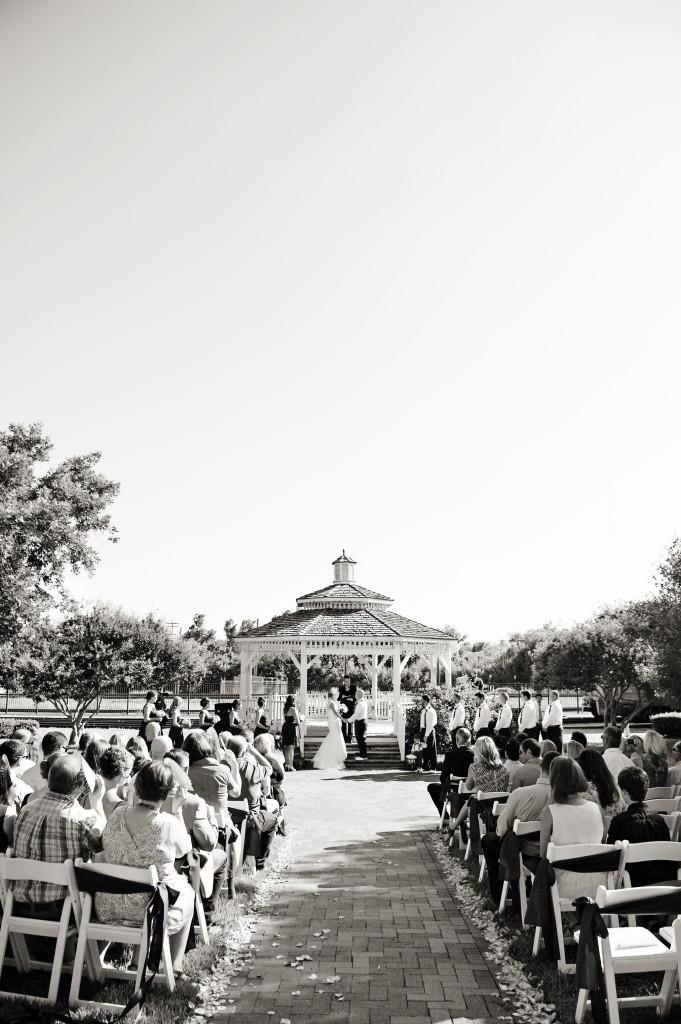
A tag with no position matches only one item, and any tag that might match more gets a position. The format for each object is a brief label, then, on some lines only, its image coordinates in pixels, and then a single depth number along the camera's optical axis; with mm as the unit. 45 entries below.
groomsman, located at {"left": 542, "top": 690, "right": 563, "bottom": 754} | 15727
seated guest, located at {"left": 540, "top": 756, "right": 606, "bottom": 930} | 5484
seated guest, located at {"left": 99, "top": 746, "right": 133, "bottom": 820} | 6711
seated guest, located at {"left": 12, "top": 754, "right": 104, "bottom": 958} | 5020
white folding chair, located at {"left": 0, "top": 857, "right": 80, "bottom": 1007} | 4688
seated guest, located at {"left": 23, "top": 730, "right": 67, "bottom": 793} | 7391
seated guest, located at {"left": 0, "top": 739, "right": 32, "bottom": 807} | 7457
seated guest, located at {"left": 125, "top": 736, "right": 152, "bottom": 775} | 8930
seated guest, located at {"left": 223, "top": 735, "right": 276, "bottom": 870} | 8523
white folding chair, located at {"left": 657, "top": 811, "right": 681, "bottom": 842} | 6235
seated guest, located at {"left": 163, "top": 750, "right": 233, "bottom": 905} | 6367
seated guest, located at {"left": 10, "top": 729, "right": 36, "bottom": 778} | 7786
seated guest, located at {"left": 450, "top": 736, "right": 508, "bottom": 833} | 8656
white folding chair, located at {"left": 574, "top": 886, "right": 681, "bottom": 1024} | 4137
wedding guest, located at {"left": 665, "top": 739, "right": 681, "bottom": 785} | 7668
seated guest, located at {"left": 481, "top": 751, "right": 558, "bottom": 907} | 6746
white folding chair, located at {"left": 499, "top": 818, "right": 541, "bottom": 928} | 6292
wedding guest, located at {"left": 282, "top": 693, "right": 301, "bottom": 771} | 18562
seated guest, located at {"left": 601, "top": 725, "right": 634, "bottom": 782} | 8117
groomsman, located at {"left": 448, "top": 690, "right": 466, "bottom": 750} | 17266
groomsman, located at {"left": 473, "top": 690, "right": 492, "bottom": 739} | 16438
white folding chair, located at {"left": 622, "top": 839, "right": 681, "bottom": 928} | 5090
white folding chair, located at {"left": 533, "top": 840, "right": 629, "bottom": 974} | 4945
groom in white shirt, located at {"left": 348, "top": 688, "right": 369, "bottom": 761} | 19688
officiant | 20531
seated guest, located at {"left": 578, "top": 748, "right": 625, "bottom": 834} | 6184
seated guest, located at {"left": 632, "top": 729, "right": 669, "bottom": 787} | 8023
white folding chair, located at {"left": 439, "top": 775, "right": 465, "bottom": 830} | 10891
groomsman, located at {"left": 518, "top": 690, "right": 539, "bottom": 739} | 16547
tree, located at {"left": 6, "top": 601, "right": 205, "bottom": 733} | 27859
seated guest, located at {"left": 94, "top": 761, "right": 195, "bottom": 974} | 4945
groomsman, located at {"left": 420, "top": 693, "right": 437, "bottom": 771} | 17703
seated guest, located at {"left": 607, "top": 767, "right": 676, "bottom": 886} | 5340
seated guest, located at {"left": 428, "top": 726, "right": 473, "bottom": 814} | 10844
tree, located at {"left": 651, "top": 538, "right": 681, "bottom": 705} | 18812
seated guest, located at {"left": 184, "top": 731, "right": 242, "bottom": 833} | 7273
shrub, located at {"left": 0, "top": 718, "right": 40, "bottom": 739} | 19406
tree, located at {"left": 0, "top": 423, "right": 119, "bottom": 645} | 19580
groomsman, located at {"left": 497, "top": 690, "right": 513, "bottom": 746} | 16578
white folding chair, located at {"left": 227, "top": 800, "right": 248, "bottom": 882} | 7949
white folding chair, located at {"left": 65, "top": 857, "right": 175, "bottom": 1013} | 4613
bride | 19281
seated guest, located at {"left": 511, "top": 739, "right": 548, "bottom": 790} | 8016
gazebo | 21328
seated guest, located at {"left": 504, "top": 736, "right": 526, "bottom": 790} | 9141
